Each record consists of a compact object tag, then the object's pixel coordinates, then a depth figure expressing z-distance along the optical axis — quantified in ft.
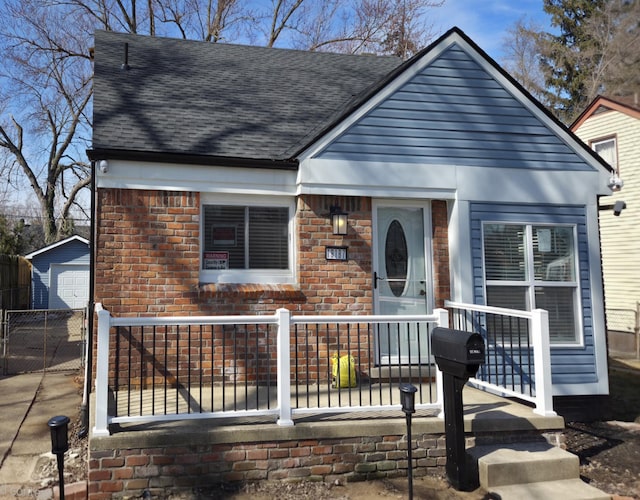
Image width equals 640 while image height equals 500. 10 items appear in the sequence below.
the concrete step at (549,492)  13.23
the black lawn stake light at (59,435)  10.72
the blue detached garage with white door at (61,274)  75.77
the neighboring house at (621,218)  47.01
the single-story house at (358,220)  18.69
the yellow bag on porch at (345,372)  18.17
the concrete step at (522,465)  13.82
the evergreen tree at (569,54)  83.24
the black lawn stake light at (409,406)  12.71
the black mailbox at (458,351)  12.93
